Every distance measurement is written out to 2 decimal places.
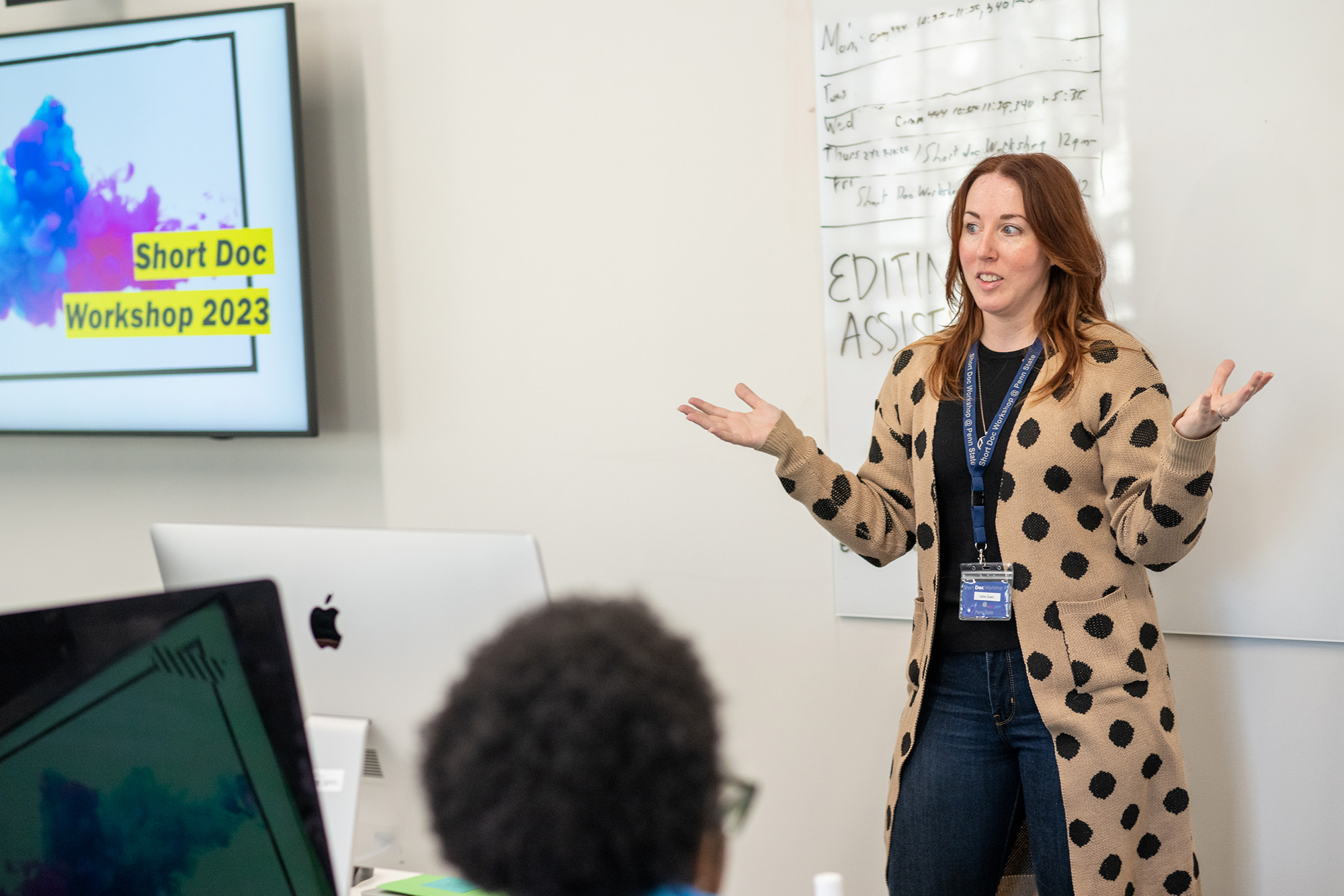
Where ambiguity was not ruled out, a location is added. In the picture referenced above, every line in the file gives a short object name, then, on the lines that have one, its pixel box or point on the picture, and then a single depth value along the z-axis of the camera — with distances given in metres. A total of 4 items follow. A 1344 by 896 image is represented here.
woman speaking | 4.67
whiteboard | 5.01
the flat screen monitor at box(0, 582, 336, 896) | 3.93
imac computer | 4.36
